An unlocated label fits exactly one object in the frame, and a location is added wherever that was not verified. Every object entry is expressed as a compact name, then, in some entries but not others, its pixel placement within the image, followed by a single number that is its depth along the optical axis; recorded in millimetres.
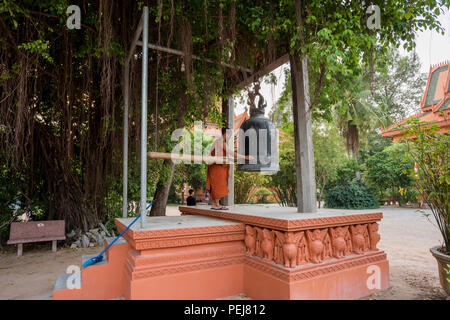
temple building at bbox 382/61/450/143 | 12570
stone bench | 5660
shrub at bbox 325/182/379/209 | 14617
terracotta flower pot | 2873
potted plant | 2971
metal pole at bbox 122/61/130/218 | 3840
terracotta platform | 2668
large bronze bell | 3619
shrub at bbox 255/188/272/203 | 17584
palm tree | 17219
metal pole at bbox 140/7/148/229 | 2781
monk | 3895
